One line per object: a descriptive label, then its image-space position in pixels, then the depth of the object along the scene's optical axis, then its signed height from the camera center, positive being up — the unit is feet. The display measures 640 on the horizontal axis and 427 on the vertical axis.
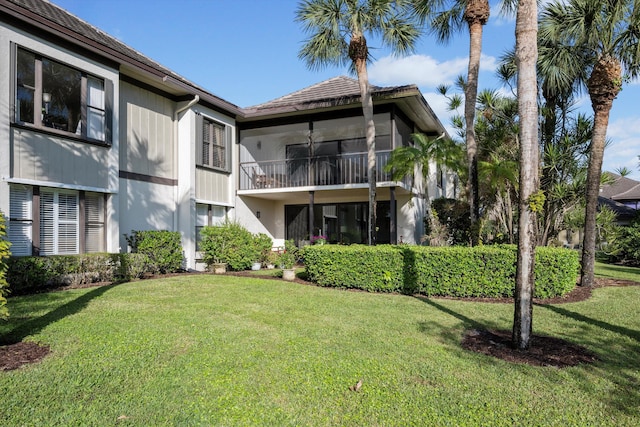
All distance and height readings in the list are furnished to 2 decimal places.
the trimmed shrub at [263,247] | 44.65 -4.12
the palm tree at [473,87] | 33.88 +11.07
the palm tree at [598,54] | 31.89 +13.46
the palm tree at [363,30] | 37.60 +17.76
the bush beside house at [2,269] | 13.76 -2.20
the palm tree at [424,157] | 40.37 +5.65
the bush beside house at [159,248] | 36.24 -3.58
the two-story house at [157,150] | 28.37 +5.93
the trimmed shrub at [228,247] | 40.96 -3.81
